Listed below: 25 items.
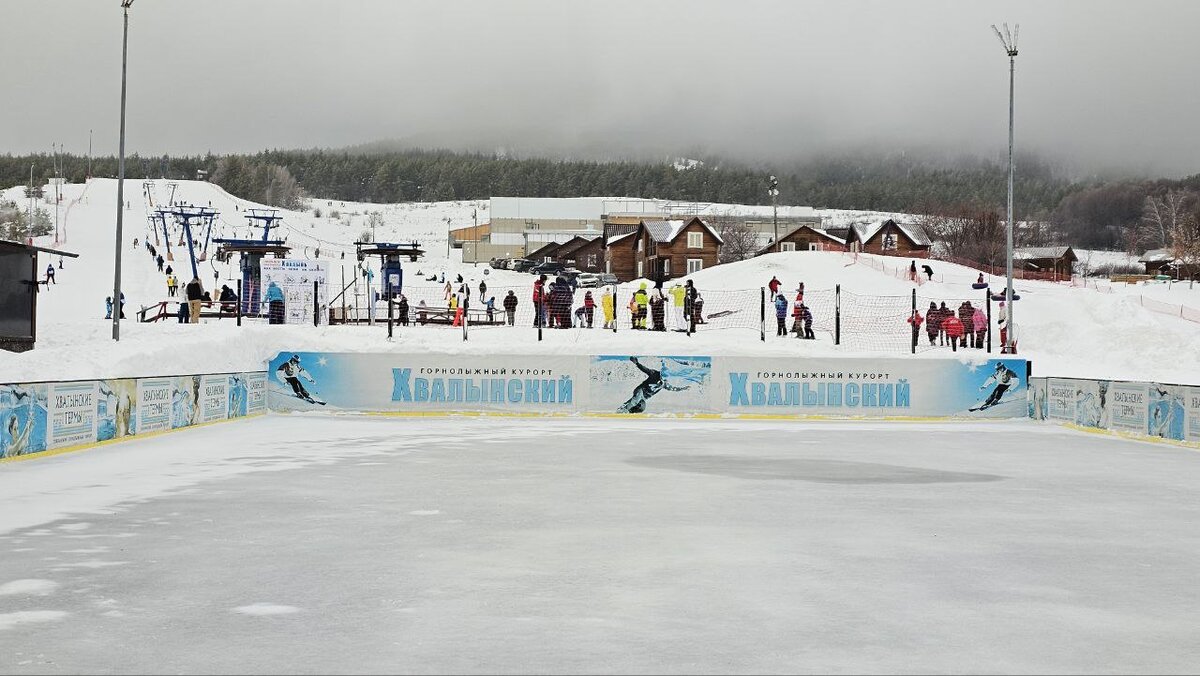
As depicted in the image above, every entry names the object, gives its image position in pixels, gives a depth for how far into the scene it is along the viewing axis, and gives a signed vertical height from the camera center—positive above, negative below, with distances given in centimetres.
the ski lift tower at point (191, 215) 7607 +923
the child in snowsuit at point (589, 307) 4023 +168
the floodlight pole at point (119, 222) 3033 +343
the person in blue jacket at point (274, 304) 3962 +156
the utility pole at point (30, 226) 10359 +1148
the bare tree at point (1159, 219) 14162 +2082
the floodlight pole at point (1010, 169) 3478 +639
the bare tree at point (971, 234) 10819 +1307
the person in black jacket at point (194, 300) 3841 +160
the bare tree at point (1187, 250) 9434 +1019
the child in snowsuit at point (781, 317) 3819 +138
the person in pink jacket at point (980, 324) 3641 +123
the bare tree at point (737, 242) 11462 +1246
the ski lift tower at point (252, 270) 4447 +314
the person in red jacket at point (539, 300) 3481 +171
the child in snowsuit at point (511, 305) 4269 +181
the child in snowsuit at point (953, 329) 3521 +101
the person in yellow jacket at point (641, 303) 3844 +179
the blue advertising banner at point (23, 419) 1805 -128
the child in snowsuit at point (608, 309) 3881 +159
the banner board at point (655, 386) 2934 -83
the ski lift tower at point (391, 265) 4834 +371
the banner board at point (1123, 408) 2303 -102
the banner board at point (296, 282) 3994 +240
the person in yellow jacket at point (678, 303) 3877 +182
